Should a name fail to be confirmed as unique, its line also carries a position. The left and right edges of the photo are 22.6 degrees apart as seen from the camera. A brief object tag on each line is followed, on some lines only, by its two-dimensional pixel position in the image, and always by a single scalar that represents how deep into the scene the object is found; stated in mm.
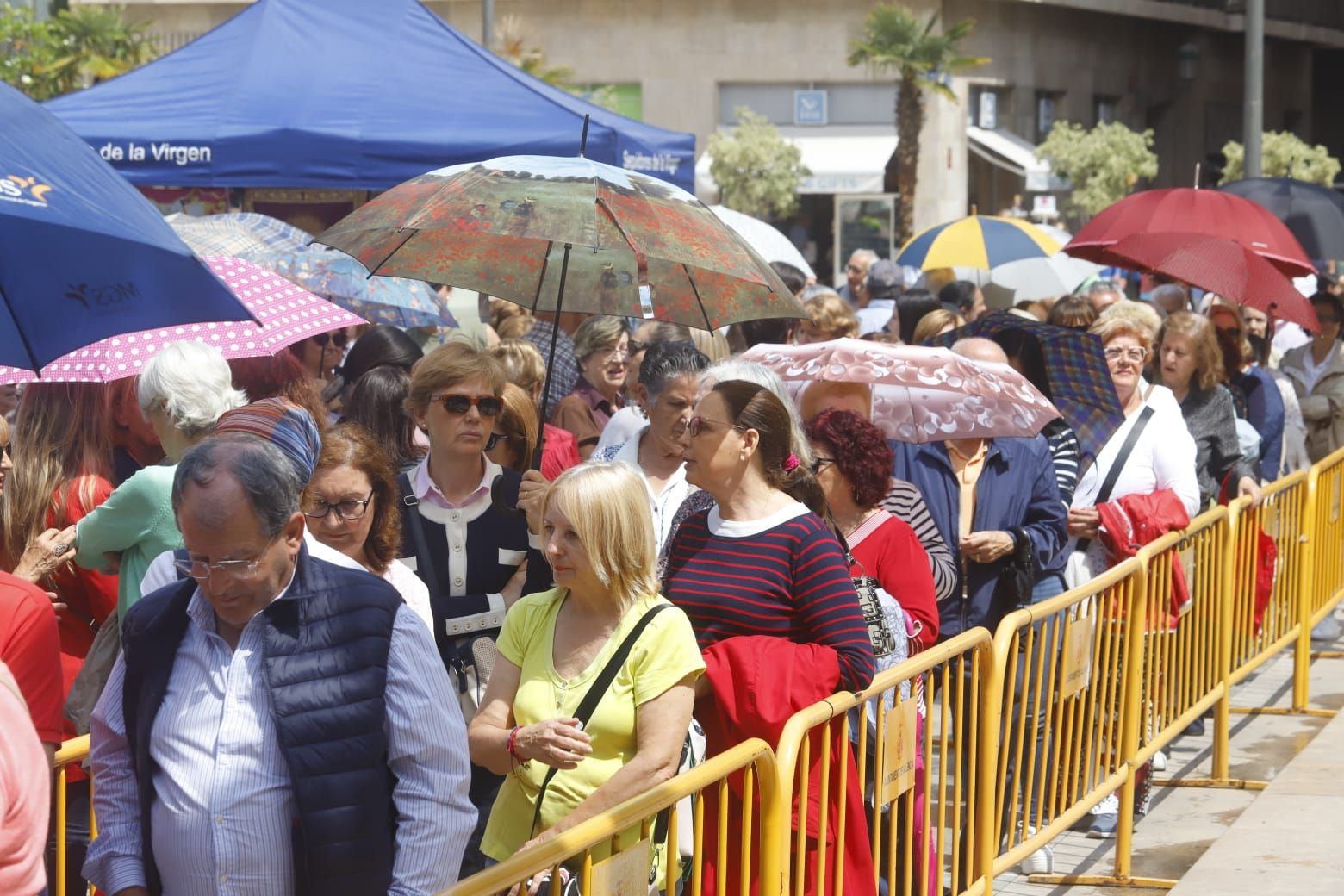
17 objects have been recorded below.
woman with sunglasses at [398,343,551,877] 9637
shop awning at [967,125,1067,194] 78540
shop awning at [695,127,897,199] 76615
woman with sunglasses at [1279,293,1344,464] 22161
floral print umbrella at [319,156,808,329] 9396
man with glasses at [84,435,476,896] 6044
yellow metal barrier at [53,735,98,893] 7683
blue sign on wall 79021
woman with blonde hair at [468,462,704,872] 7780
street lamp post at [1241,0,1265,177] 32234
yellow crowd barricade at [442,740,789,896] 6209
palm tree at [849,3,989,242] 72526
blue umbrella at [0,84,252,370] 7258
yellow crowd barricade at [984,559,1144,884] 10780
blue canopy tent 18552
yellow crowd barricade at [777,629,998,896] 8322
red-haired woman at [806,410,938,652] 10163
